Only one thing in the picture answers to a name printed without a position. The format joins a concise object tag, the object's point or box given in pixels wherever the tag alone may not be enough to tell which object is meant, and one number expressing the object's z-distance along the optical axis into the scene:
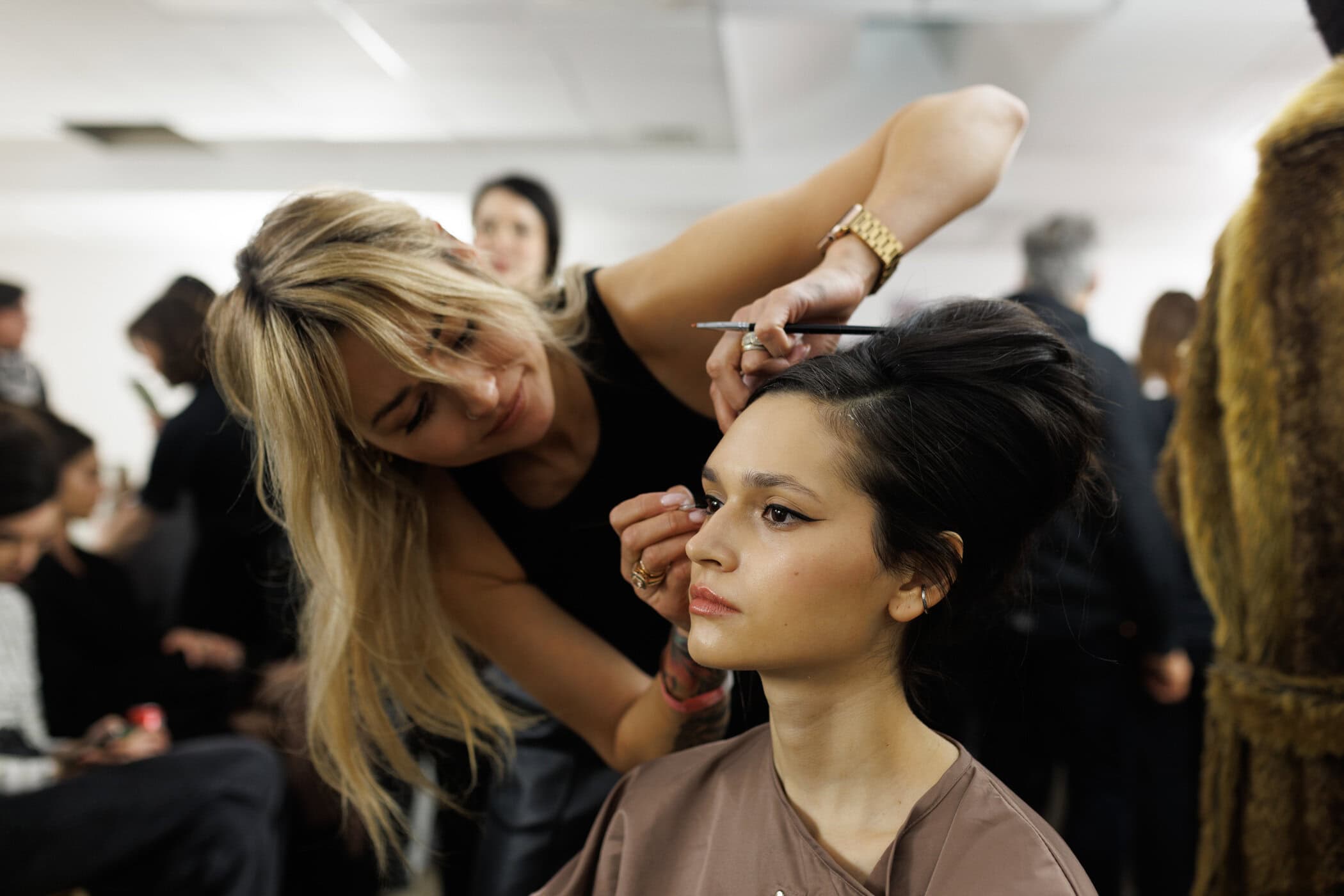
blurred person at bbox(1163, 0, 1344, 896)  0.90
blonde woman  1.01
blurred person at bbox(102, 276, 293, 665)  2.01
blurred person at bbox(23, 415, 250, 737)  2.06
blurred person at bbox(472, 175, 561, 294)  2.54
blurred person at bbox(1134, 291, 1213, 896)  2.29
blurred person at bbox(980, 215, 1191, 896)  1.95
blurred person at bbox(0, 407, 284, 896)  1.70
